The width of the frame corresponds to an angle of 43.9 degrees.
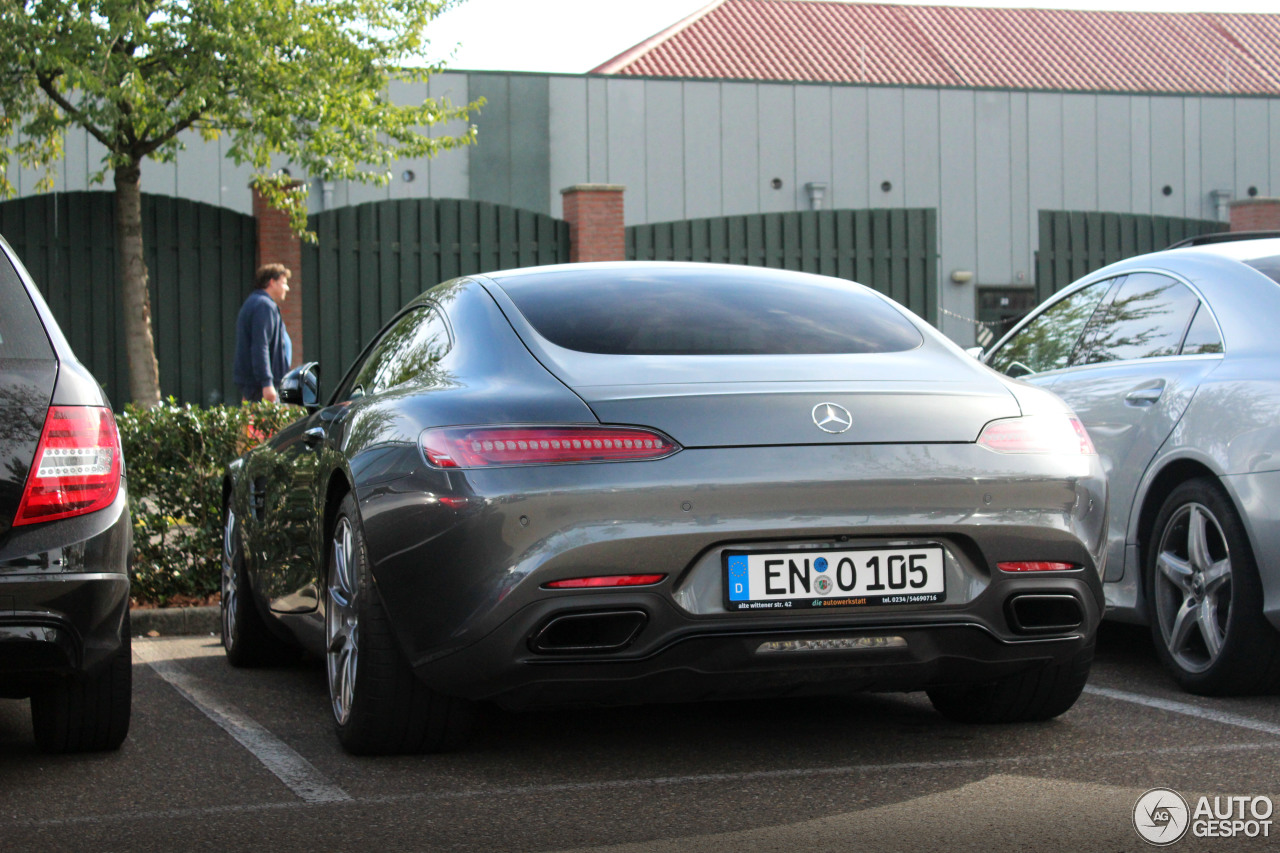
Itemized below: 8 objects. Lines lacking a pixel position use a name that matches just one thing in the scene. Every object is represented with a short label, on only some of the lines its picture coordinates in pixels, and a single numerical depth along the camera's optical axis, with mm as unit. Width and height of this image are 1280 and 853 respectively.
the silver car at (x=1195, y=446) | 4855
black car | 3822
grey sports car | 3760
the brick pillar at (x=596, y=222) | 19172
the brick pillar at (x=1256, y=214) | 23250
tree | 14766
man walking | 11711
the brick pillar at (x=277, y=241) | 18328
